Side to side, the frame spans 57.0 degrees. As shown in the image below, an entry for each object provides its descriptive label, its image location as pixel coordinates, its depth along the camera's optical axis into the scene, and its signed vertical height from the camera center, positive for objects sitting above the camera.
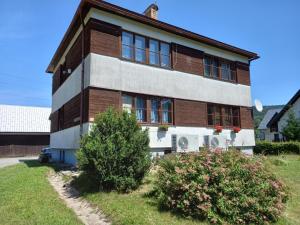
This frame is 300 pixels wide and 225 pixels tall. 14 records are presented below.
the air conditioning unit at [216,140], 16.33 +0.15
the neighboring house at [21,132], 37.16 +1.84
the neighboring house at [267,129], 43.11 +2.09
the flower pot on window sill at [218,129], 17.06 +0.83
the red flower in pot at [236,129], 18.12 +0.84
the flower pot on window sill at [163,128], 14.36 +0.80
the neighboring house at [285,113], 35.61 +3.73
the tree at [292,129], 30.39 +1.33
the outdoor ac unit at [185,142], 14.64 +0.05
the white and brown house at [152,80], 13.13 +3.50
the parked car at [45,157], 19.49 -0.85
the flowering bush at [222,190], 6.32 -1.14
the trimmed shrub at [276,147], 21.41 -0.43
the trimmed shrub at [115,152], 8.30 -0.24
